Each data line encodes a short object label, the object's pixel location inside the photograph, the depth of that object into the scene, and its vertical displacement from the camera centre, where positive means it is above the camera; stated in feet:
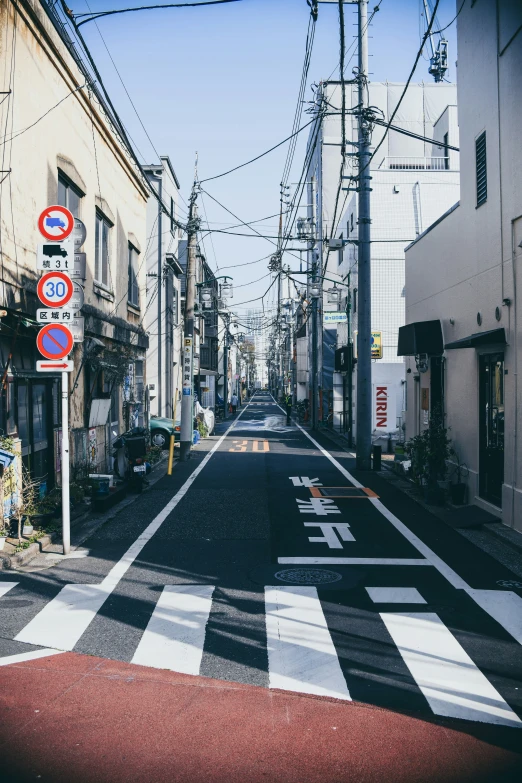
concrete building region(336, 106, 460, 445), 100.32 +25.43
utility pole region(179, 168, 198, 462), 74.64 +2.62
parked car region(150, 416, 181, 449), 87.71 -5.02
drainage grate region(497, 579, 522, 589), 27.20 -7.75
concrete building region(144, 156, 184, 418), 104.12 +16.15
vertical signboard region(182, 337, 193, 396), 75.61 +3.50
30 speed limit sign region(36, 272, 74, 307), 32.04 +4.98
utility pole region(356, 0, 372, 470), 66.85 +9.92
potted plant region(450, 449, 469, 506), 46.06 -6.60
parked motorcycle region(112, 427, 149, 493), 51.39 -4.78
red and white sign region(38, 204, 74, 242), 32.89 +8.37
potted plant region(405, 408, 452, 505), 47.01 -4.73
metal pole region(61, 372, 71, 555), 31.04 -3.99
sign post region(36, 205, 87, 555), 31.73 +4.49
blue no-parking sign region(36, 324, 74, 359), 31.78 +2.56
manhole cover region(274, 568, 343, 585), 27.55 -7.58
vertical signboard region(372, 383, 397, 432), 87.30 -2.35
